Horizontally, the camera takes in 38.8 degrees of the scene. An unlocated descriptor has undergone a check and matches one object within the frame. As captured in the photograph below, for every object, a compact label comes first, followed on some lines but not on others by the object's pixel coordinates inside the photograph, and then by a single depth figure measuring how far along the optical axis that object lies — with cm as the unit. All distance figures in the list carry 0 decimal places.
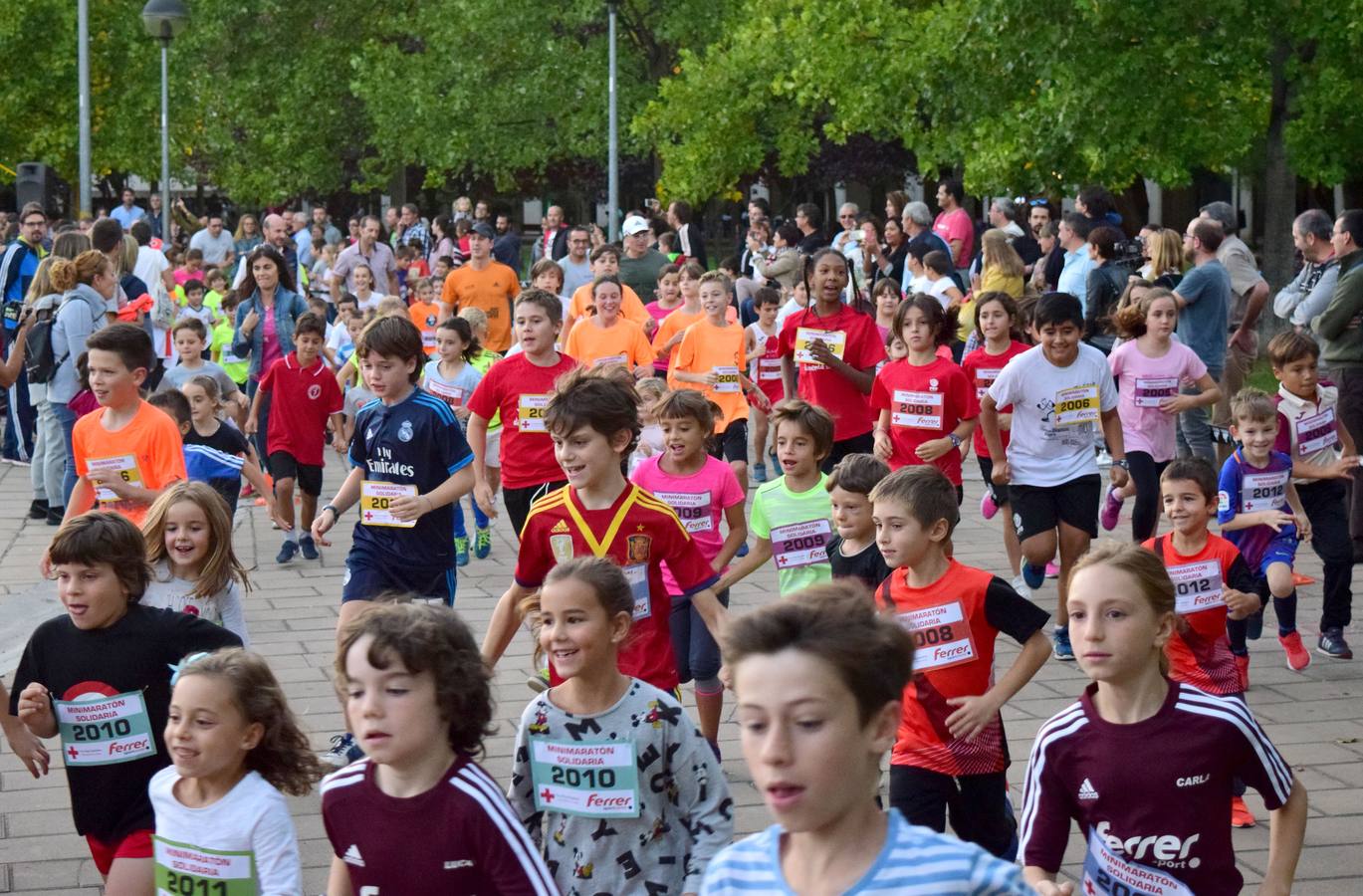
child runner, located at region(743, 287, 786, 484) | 1496
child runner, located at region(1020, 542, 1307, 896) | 410
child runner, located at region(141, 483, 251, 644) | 618
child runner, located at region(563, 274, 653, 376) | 1279
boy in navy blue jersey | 779
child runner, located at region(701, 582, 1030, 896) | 263
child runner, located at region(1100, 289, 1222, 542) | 1020
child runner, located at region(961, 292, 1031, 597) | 1084
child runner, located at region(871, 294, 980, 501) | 996
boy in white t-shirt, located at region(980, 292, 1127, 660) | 940
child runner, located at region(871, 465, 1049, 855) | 541
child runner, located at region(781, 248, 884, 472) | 1120
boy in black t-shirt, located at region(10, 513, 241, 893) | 508
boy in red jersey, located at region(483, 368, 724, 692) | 588
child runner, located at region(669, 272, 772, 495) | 1318
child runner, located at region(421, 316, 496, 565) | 1196
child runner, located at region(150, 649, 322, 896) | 436
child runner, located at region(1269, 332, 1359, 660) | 918
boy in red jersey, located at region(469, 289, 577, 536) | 971
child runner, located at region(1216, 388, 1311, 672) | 870
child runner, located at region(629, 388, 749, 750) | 724
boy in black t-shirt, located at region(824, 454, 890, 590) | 650
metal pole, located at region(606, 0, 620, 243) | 2816
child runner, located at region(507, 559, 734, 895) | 442
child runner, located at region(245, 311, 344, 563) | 1234
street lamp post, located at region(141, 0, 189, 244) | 2534
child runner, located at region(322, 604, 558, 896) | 382
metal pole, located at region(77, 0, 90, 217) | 2411
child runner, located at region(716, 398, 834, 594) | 735
